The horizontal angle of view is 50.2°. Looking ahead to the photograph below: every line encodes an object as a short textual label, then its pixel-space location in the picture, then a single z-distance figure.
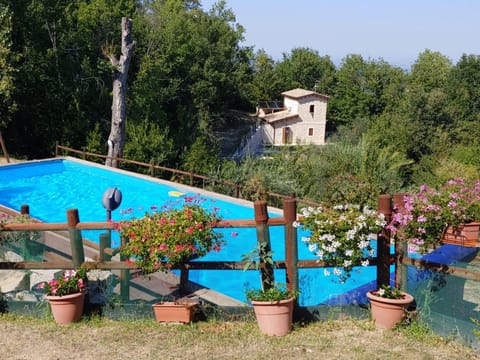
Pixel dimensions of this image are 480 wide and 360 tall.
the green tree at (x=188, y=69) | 28.64
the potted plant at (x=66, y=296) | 5.20
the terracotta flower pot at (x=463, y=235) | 5.29
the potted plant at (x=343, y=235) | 4.86
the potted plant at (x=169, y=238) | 5.00
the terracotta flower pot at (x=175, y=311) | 5.11
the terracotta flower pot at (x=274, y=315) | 4.85
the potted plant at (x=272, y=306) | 4.86
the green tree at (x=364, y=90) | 52.50
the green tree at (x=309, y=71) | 57.62
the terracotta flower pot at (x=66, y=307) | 5.18
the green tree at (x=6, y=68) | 18.25
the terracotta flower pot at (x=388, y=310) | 4.87
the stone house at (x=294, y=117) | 45.94
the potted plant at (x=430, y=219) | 5.01
